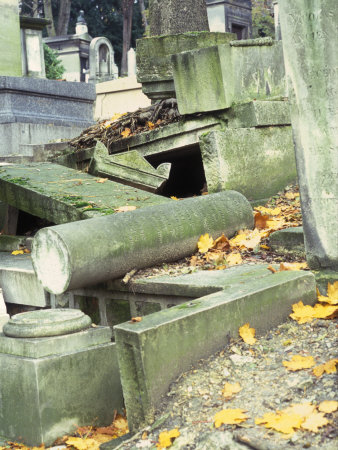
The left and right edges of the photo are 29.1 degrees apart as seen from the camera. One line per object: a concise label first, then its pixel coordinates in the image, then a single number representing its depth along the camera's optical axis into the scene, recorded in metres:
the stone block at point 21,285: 4.37
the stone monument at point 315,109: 3.36
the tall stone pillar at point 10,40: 11.41
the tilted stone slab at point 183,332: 2.89
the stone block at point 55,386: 3.29
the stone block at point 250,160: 5.63
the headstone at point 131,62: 27.52
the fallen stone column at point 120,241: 3.73
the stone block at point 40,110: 10.33
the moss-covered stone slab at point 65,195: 4.78
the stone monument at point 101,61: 25.72
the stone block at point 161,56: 7.00
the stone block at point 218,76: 5.86
